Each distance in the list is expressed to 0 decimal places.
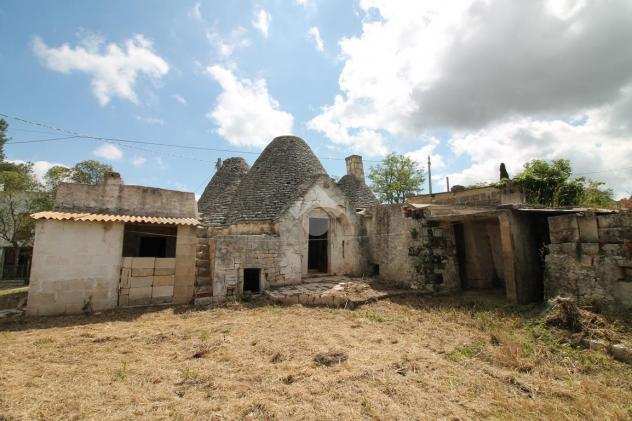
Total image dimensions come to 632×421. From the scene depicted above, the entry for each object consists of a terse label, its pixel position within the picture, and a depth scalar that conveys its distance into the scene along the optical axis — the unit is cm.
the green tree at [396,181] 2861
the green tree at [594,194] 985
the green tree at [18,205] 1675
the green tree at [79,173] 1796
